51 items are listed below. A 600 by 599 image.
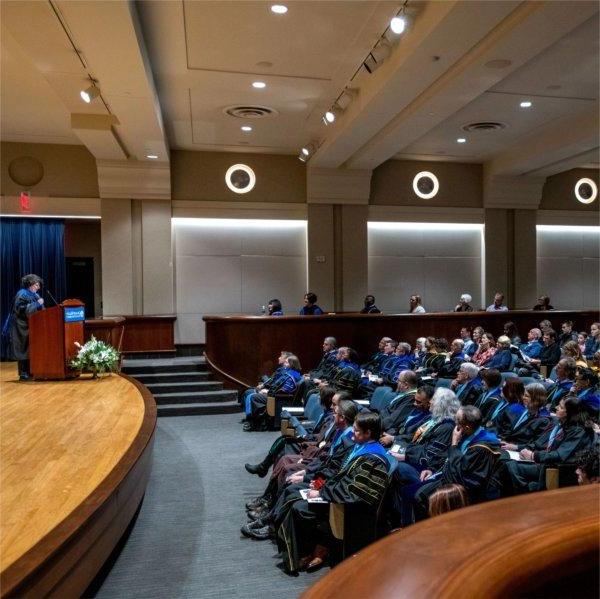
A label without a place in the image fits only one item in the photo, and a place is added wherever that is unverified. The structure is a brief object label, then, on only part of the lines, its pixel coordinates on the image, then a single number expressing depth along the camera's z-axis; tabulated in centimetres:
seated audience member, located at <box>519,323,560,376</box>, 813
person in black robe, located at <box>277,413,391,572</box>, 325
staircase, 812
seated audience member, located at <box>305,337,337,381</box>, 758
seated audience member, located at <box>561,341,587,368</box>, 633
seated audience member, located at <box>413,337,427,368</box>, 810
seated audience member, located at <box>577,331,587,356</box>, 816
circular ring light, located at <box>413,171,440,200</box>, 1184
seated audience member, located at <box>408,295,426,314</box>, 1020
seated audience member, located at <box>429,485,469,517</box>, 264
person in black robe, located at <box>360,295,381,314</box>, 994
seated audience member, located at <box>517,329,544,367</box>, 855
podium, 596
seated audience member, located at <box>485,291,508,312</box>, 1026
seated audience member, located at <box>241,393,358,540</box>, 380
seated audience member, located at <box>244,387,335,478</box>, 484
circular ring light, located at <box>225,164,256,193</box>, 1101
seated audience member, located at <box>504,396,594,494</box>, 372
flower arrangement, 627
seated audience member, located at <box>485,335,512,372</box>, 741
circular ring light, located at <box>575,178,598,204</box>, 1264
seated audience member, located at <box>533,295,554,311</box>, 1052
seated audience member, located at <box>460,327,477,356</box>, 856
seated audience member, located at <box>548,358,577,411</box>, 539
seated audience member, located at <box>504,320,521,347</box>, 882
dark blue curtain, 1030
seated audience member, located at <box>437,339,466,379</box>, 754
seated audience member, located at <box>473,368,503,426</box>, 533
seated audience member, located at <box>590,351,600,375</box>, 592
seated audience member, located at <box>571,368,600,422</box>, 466
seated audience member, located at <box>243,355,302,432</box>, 714
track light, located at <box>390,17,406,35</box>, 516
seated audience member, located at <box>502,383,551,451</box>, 455
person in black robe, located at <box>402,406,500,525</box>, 343
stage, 221
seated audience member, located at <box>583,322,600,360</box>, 789
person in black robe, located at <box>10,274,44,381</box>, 622
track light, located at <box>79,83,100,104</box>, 634
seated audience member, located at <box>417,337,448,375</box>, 761
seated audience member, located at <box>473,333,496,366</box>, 771
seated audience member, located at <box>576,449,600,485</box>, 316
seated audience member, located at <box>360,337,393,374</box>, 819
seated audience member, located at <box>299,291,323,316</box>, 937
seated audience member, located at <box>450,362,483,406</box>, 584
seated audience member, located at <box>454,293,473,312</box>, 1043
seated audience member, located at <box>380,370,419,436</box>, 519
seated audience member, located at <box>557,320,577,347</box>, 875
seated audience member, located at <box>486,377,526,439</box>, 486
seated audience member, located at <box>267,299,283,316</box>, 922
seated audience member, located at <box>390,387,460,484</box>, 397
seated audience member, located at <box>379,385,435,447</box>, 471
